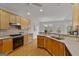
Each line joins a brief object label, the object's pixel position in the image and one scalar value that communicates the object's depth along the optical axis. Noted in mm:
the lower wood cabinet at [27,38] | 3871
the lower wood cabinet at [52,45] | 1594
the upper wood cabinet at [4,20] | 2470
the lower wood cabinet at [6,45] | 2129
